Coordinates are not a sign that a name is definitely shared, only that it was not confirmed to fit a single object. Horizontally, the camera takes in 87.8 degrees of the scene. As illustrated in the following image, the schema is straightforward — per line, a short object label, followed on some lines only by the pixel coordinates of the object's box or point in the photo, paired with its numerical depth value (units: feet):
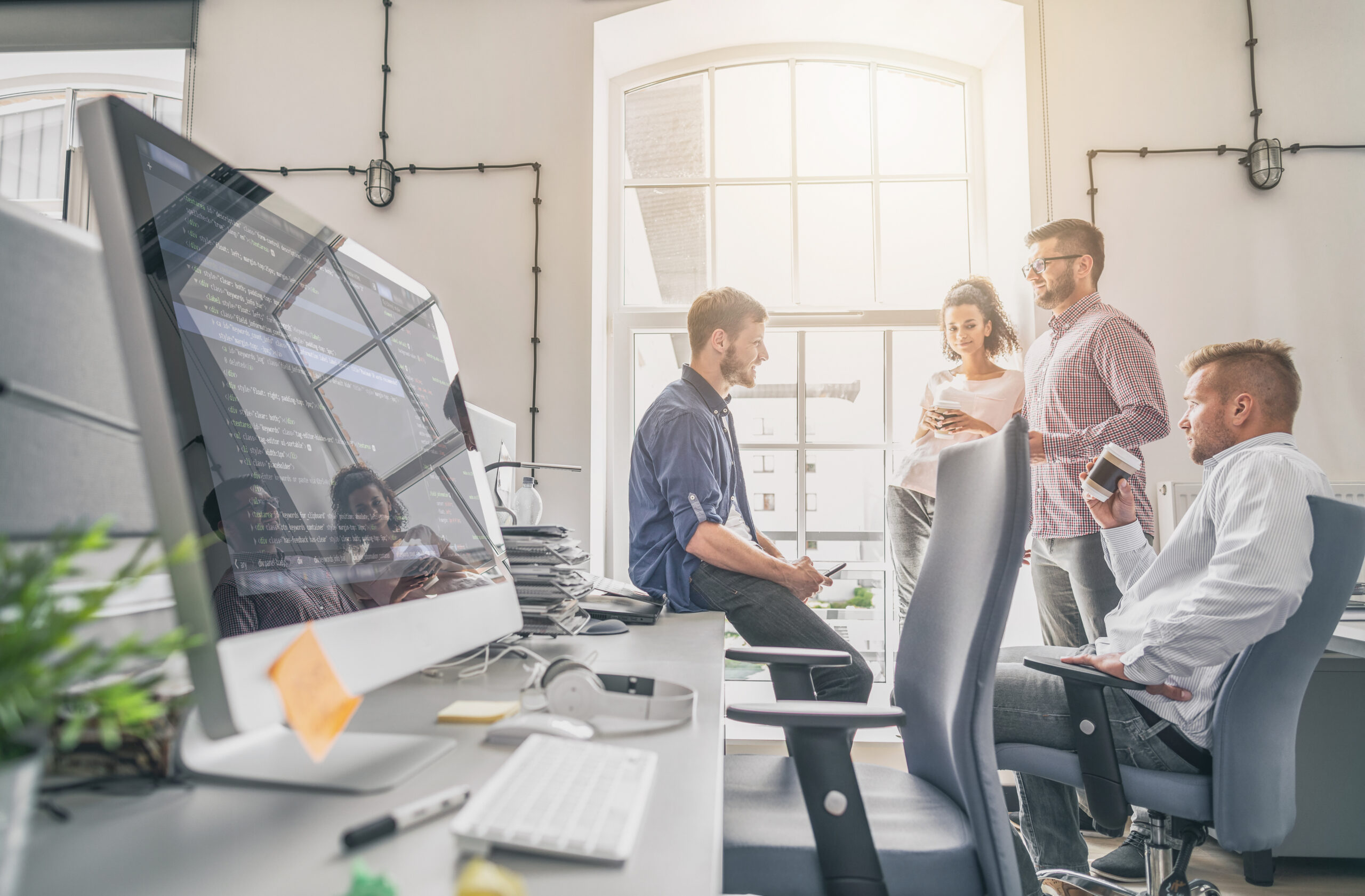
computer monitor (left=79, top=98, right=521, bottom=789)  1.60
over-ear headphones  2.46
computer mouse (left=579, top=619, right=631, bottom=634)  4.47
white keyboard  1.44
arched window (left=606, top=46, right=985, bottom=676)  9.44
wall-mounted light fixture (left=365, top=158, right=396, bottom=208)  9.18
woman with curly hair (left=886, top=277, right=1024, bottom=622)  8.39
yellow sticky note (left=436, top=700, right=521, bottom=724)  2.41
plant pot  0.94
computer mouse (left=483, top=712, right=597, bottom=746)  2.19
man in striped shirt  4.14
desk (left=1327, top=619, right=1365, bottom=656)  4.98
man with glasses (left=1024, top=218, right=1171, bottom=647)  7.14
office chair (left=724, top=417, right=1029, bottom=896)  2.87
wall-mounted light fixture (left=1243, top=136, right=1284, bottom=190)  8.51
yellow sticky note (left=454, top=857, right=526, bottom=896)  0.97
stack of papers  4.11
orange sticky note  1.56
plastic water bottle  5.91
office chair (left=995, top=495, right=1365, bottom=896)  4.06
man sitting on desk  5.90
